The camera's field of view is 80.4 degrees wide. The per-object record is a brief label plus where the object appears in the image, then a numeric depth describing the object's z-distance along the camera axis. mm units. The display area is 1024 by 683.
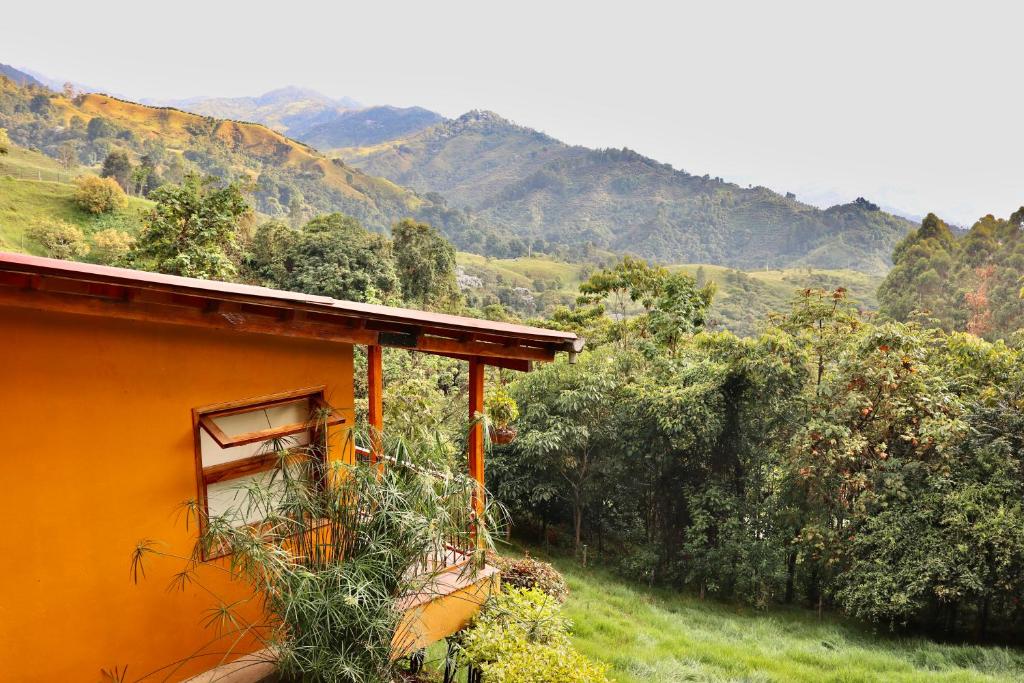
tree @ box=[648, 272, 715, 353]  14227
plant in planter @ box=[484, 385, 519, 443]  6281
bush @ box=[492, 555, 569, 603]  6719
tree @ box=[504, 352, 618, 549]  11469
